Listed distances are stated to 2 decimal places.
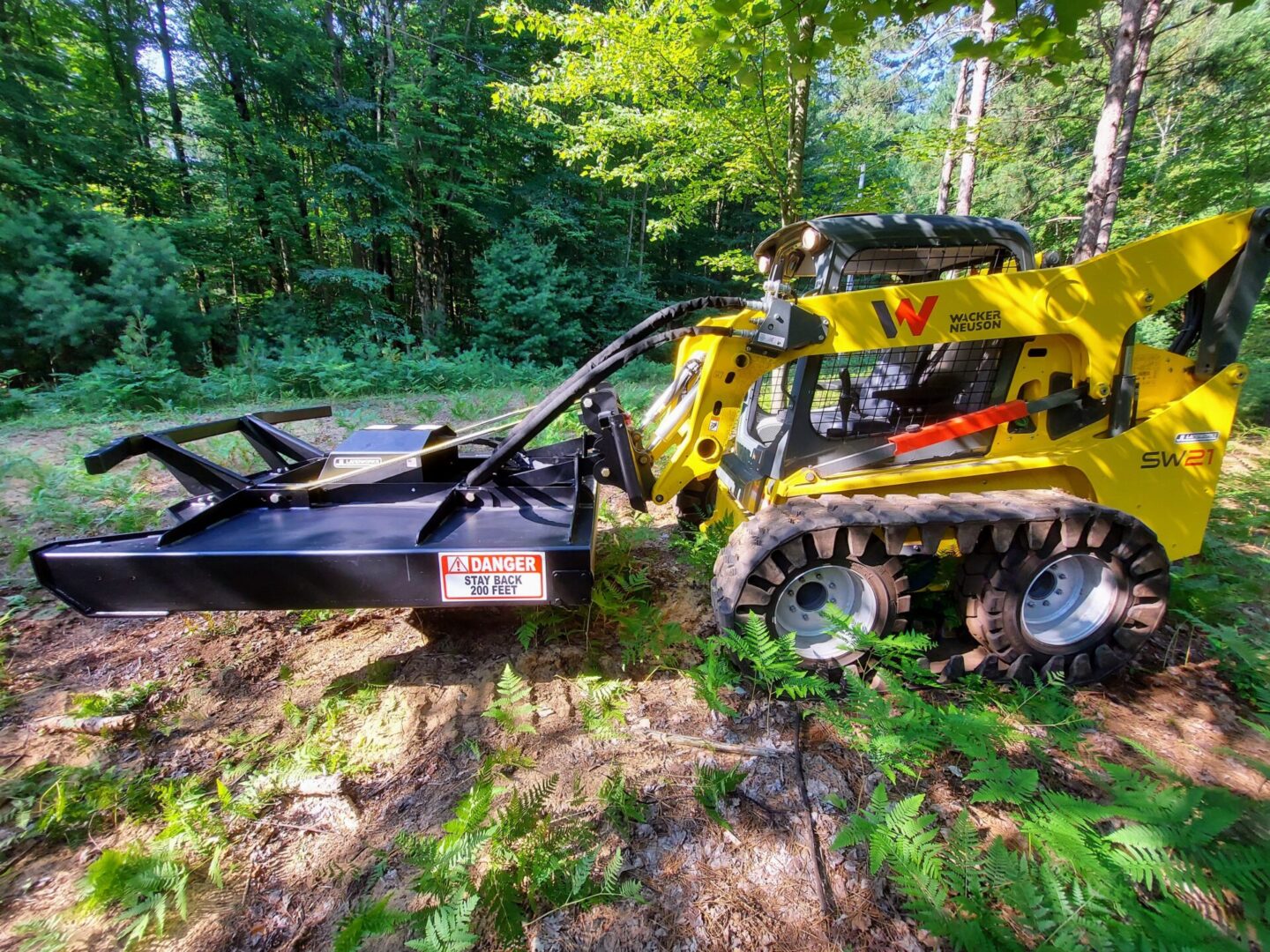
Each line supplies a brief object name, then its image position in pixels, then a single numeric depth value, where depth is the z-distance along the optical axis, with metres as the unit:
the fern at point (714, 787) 2.02
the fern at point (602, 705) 2.38
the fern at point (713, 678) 2.39
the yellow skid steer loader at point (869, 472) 2.33
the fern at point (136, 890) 1.61
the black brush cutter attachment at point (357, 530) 2.20
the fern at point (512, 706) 2.29
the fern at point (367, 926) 1.44
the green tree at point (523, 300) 13.72
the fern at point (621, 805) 1.94
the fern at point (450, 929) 1.44
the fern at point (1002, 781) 1.78
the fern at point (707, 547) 3.38
